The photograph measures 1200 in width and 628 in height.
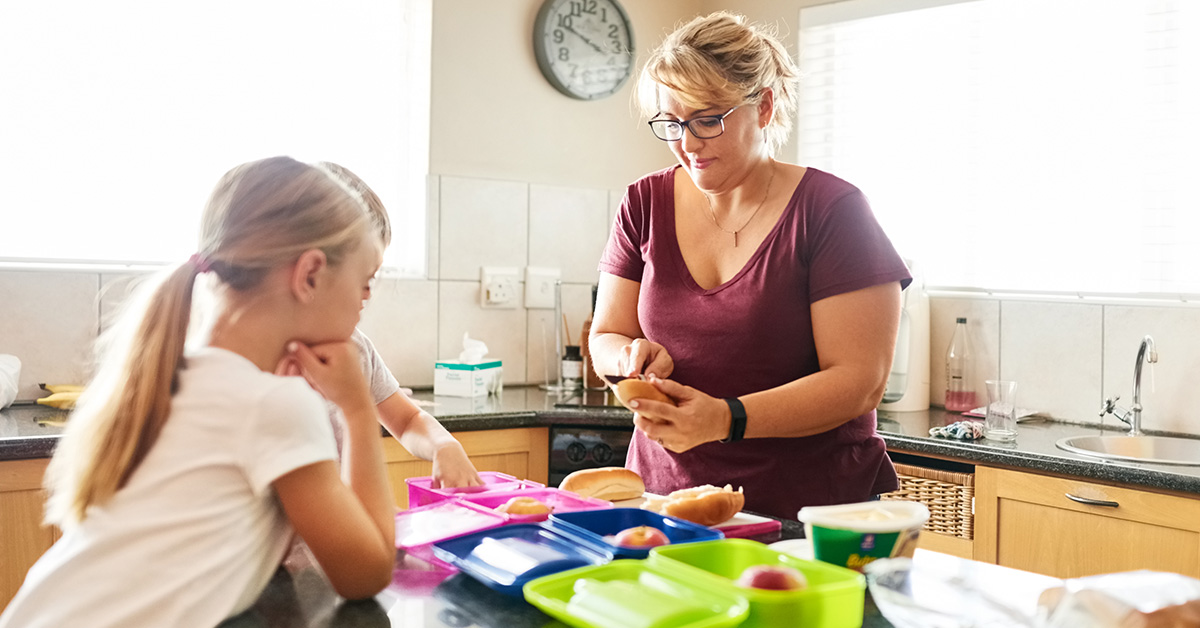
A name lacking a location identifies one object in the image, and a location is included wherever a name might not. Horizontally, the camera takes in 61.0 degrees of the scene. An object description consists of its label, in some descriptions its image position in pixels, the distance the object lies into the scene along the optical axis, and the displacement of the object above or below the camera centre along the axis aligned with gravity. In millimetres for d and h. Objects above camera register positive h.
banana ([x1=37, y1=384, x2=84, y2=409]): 2330 -220
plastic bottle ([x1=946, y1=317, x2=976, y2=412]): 2871 -160
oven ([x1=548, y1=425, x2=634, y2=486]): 2639 -352
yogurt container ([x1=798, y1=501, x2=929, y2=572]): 1079 -233
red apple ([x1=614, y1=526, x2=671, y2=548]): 1153 -259
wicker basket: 2359 -425
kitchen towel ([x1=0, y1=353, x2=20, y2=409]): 2270 -172
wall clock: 3227 +864
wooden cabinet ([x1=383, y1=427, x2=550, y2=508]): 2457 -370
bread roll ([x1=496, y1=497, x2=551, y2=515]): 1298 -254
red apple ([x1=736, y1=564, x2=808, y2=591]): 962 -252
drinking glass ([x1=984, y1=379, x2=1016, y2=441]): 2439 -231
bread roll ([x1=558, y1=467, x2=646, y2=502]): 1456 -250
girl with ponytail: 966 -136
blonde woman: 1554 +17
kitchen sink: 2434 -305
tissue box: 2850 -195
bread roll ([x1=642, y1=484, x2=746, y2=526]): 1308 -250
